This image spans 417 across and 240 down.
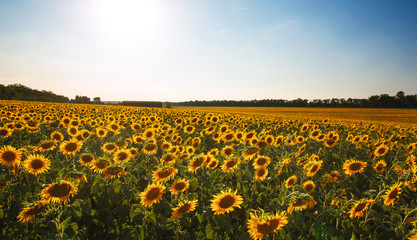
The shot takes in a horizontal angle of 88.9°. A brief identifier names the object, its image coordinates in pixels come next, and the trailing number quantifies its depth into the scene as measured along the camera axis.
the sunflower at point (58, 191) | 2.27
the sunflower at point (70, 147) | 3.94
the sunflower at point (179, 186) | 2.56
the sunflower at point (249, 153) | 3.49
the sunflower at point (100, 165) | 2.91
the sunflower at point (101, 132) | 5.88
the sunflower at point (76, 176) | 2.58
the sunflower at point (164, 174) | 2.88
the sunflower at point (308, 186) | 2.91
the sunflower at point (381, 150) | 4.88
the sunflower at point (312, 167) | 3.12
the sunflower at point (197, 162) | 3.27
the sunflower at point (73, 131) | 5.56
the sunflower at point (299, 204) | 2.15
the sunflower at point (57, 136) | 4.91
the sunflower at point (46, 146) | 3.83
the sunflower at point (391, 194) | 2.43
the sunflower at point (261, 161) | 3.57
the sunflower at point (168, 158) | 3.39
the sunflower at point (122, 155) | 3.57
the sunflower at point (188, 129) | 7.50
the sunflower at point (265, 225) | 1.75
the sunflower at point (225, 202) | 2.16
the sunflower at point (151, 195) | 2.37
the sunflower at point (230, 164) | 3.26
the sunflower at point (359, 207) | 2.26
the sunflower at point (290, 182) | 3.00
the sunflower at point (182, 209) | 2.17
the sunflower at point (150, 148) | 4.28
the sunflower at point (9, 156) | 2.98
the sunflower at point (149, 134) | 5.73
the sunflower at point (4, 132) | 5.05
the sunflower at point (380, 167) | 4.08
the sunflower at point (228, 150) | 4.49
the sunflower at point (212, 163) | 3.35
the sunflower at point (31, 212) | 2.14
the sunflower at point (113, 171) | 2.73
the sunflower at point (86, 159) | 3.21
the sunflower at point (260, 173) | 3.22
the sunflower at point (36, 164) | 2.94
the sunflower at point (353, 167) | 3.54
